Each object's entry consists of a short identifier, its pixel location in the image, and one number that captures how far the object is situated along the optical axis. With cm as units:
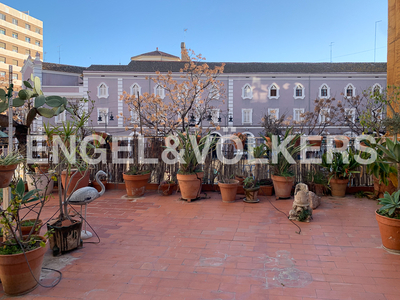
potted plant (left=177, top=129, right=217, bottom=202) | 573
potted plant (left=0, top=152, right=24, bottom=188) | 267
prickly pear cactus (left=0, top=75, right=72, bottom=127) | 377
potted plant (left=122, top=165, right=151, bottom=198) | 605
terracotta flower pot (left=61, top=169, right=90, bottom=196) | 598
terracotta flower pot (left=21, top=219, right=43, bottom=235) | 326
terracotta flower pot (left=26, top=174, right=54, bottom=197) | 609
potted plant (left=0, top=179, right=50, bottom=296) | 239
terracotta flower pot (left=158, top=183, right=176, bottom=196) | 621
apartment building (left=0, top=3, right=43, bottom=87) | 3875
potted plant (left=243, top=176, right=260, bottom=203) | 559
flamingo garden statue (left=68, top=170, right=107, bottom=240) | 361
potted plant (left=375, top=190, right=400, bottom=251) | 314
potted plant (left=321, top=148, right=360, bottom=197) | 581
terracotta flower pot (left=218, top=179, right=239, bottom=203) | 561
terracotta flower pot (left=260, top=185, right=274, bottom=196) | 612
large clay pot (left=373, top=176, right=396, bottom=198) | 514
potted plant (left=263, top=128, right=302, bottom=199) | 571
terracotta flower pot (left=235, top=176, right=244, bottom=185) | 625
